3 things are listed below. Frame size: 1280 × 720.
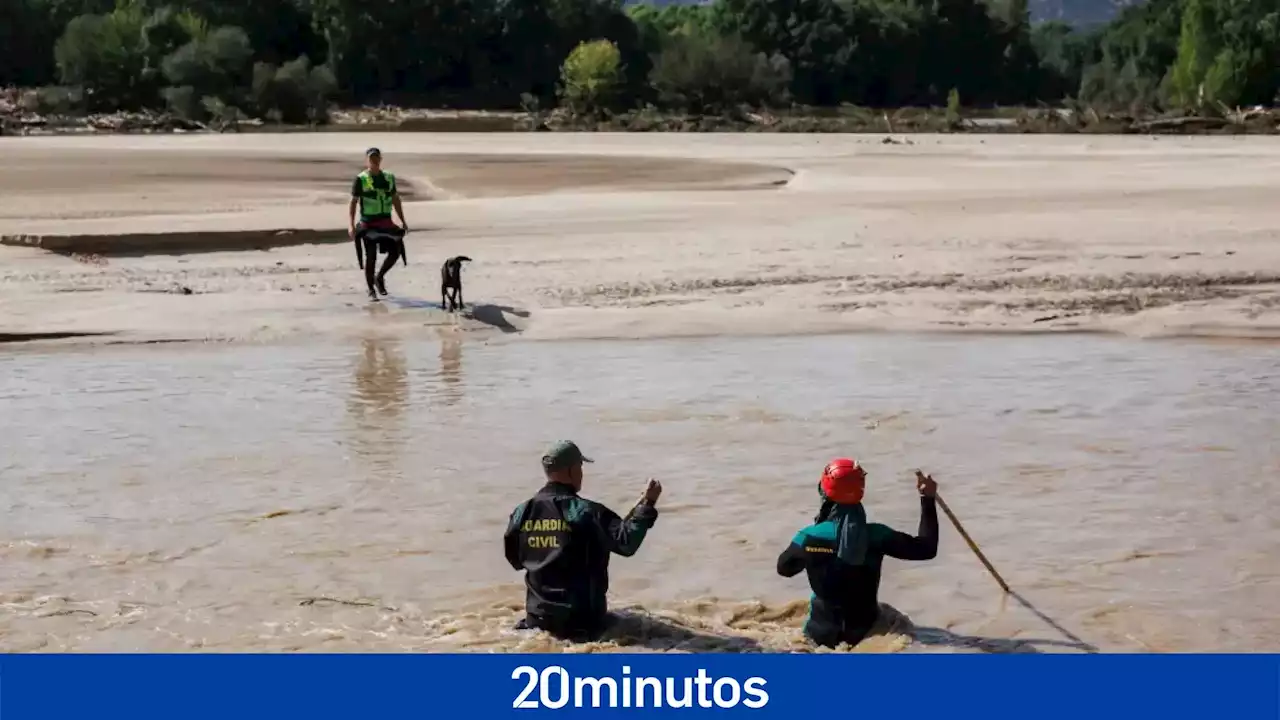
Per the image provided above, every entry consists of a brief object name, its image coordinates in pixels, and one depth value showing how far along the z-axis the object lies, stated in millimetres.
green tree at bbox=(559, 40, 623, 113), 80250
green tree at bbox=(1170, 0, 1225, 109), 76375
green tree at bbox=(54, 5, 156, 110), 76562
